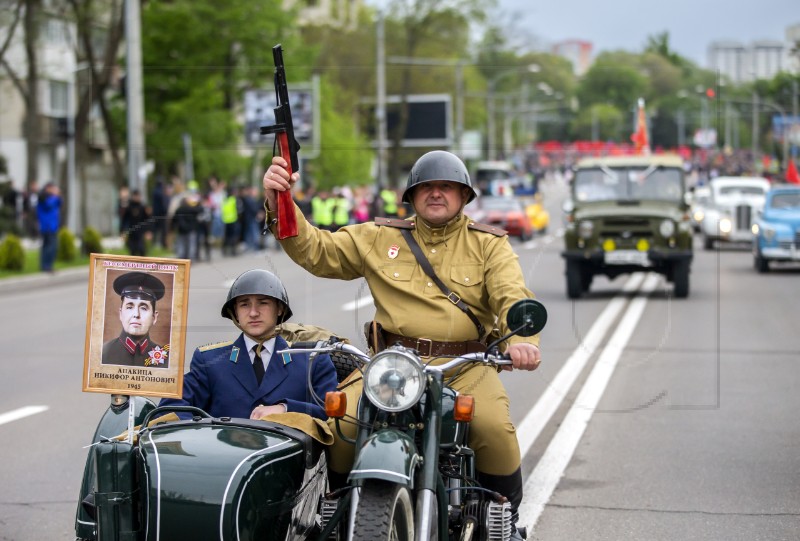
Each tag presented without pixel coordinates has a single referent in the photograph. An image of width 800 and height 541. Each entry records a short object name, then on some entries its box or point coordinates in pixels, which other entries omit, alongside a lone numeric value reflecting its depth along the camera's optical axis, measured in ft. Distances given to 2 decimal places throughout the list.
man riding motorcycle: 17.67
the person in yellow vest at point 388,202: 145.06
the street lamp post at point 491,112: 299.79
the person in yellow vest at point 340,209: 120.26
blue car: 87.04
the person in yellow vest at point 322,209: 119.34
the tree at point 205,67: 151.64
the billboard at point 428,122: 240.53
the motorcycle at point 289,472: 15.08
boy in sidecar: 18.61
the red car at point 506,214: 146.30
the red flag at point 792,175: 130.52
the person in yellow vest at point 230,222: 99.01
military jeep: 68.90
